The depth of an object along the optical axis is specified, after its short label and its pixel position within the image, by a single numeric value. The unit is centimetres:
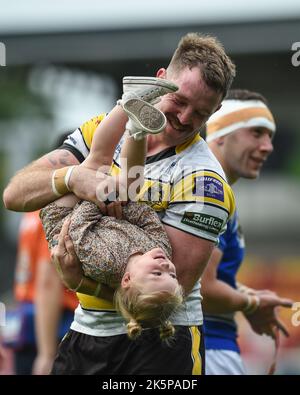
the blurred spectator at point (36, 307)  1259
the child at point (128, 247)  796
